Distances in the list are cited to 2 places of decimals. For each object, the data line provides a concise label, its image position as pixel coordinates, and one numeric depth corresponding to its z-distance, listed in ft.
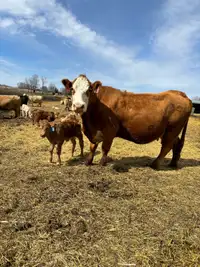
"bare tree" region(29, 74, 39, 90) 388.98
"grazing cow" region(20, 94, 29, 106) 77.99
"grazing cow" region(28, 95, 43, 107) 96.37
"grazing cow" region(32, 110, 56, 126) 41.49
